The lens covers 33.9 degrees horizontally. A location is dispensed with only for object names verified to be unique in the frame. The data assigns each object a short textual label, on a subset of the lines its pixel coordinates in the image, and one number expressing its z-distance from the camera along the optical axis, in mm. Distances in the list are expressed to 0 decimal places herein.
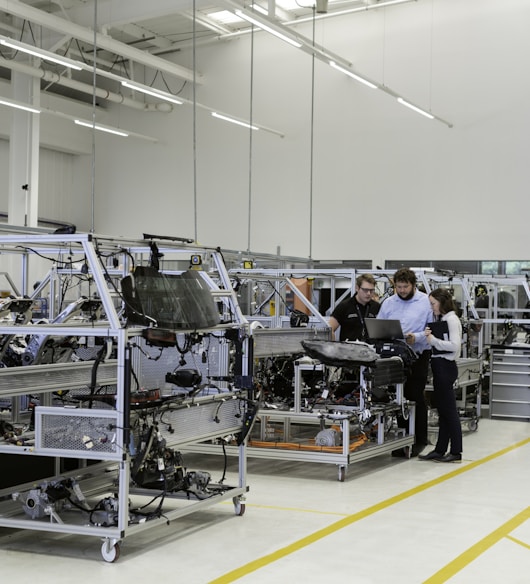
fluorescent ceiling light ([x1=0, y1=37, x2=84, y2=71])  12249
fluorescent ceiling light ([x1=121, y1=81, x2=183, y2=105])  15203
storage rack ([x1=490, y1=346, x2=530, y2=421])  10688
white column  17797
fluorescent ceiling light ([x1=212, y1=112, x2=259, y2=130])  16461
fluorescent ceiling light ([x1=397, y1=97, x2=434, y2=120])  15358
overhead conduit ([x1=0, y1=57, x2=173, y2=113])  17141
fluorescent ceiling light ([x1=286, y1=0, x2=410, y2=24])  17609
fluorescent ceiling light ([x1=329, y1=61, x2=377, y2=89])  13259
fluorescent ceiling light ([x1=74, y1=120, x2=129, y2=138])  17853
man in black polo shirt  8258
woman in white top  7652
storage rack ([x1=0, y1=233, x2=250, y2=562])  4480
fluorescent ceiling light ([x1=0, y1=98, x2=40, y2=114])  15398
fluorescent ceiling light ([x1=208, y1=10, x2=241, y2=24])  18156
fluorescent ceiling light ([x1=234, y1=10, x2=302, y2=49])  10133
